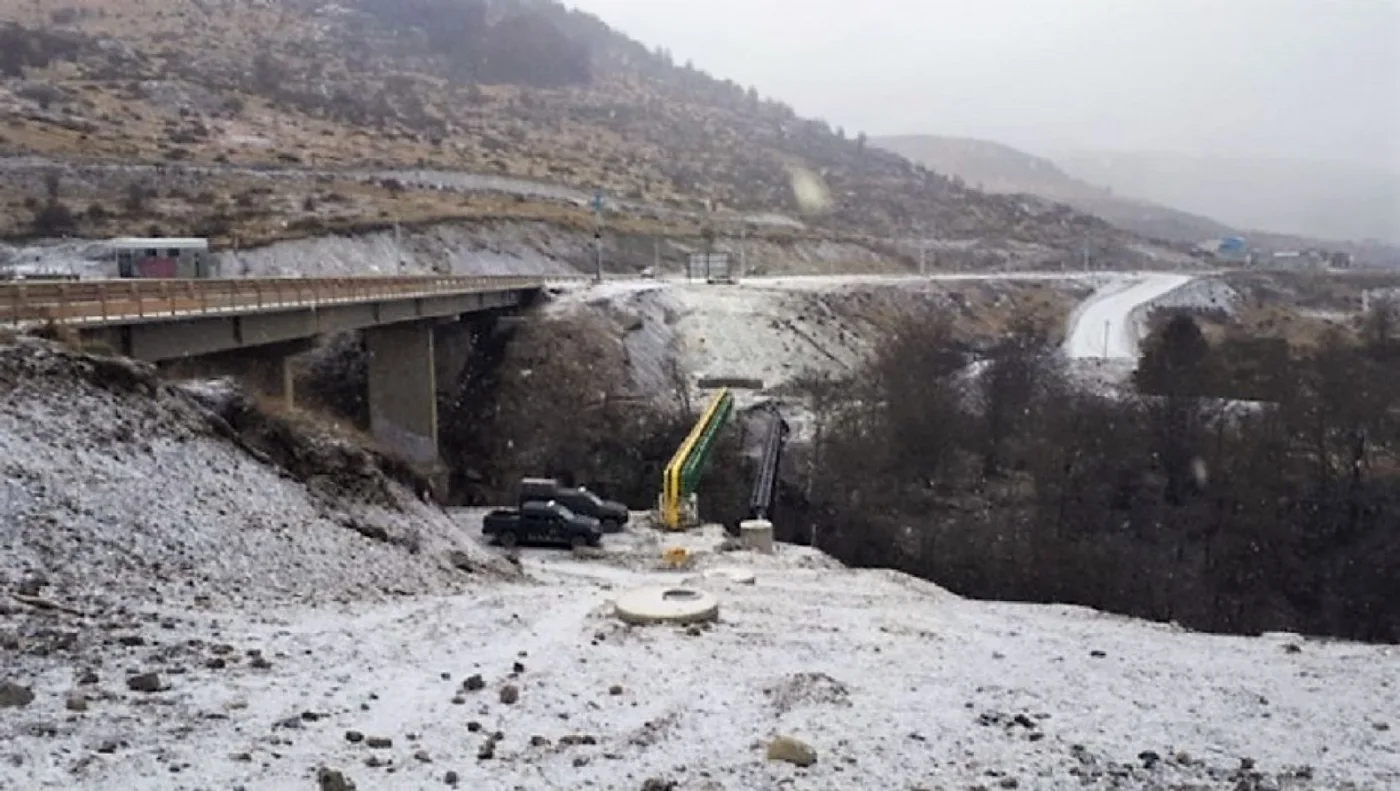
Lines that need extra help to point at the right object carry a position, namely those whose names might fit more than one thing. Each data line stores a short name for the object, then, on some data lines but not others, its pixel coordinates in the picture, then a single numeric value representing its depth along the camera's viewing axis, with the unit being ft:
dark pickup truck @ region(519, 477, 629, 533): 101.55
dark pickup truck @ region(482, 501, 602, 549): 92.84
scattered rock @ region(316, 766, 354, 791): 27.94
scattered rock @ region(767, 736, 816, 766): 33.06
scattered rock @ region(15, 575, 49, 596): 39.06
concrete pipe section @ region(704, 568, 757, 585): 74.08
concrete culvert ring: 50.39
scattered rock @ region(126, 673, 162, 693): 33.30
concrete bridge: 72.43
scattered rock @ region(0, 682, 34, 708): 30.81
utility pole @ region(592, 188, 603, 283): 235.93
